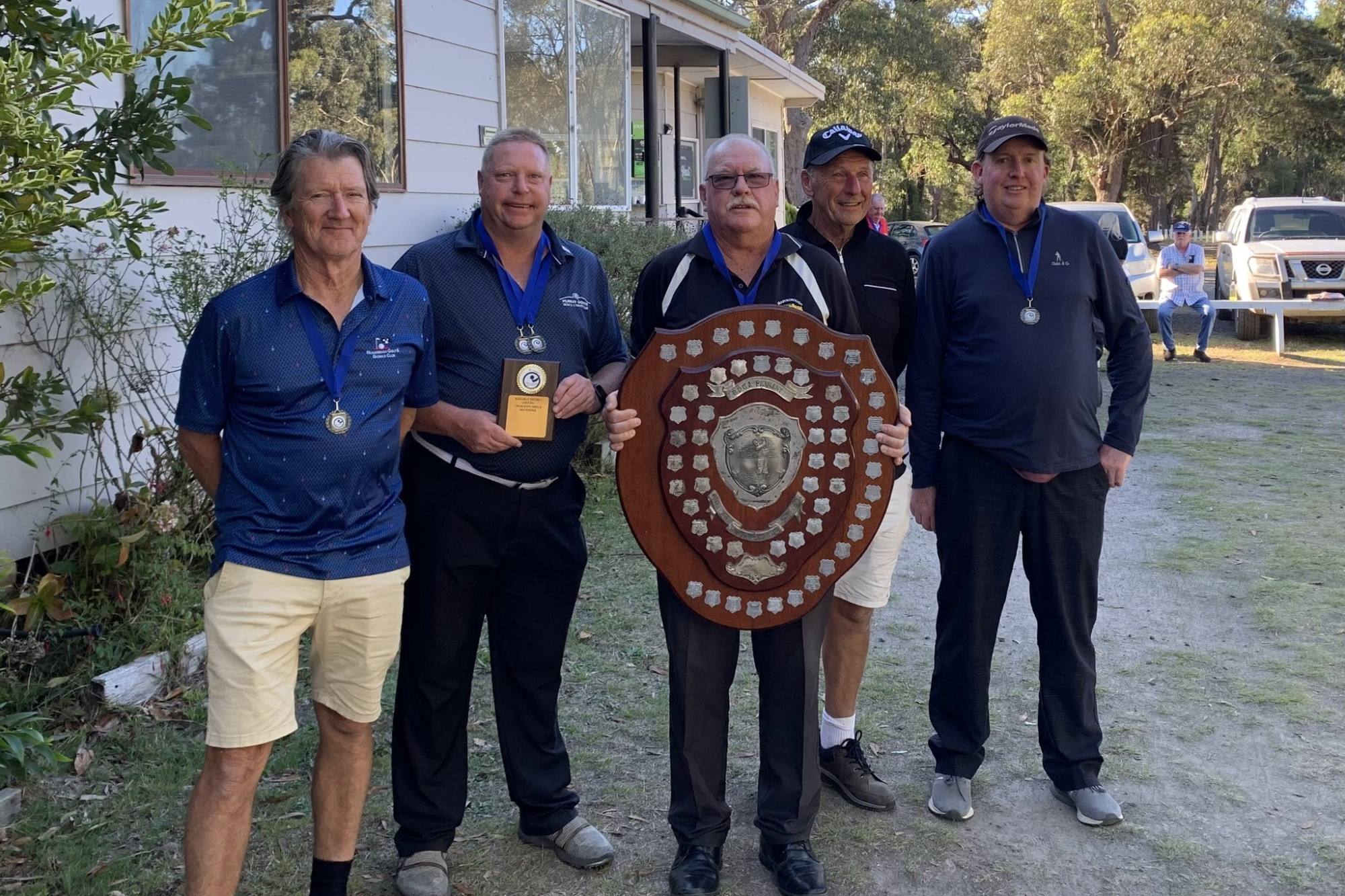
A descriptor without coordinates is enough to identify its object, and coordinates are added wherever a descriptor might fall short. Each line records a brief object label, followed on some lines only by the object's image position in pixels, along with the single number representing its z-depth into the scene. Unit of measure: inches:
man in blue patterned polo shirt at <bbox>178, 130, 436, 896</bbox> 117.2
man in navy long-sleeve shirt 157.2
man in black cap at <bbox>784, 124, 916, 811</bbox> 160.7
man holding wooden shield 136.9
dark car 1039.6
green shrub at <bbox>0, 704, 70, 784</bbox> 117.9
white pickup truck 717.3
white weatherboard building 225.5
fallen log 182.5
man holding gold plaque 141.4
